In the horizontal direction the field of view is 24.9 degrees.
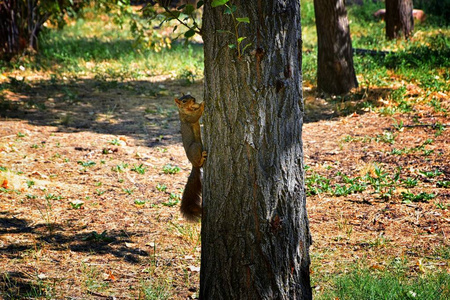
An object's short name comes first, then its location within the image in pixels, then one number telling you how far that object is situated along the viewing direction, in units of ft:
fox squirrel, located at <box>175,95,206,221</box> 24.07
